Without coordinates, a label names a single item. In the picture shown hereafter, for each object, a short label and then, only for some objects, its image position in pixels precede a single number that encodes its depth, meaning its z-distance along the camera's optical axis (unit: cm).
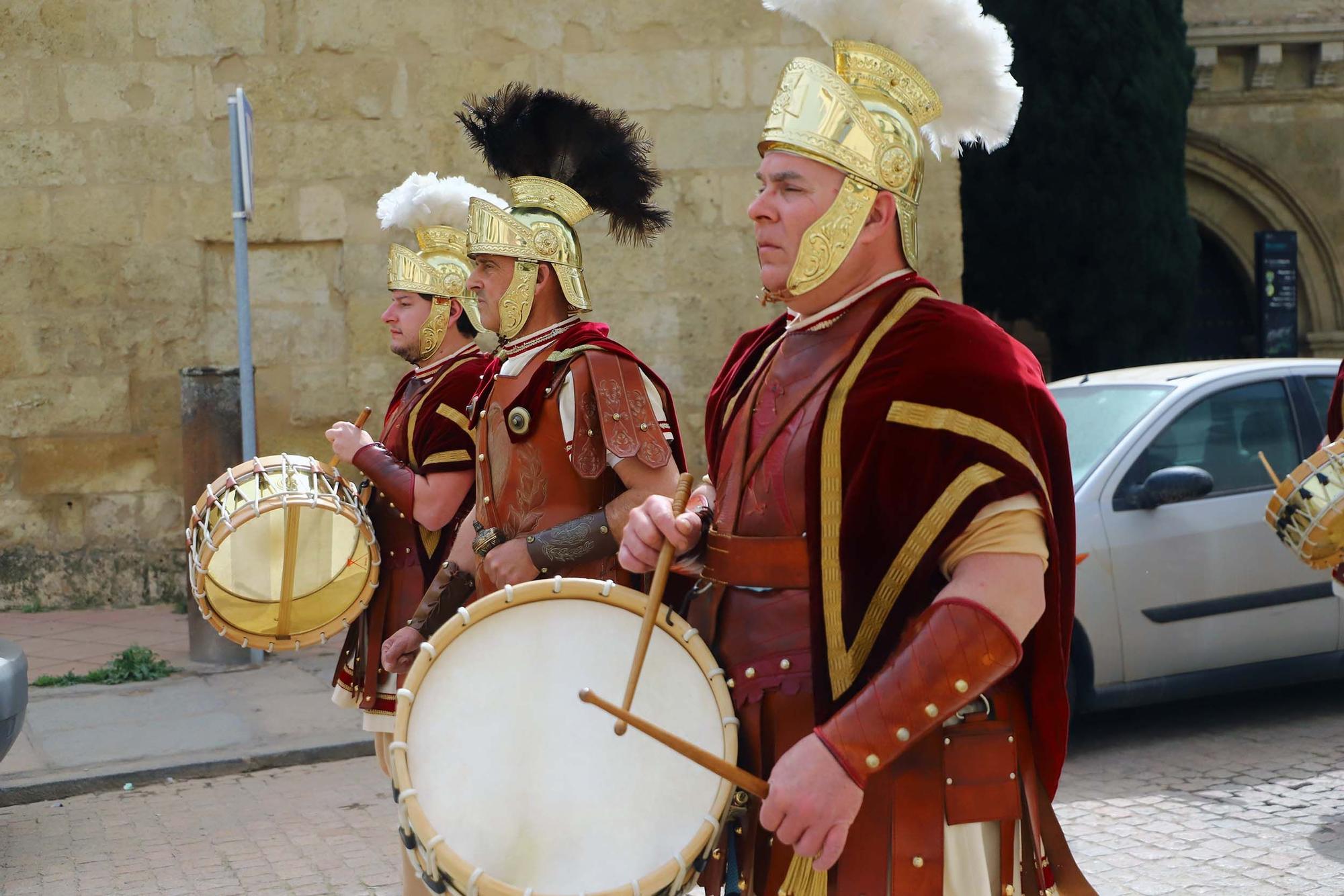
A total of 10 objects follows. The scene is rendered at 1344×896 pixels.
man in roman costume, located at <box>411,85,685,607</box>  349
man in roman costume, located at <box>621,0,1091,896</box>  201
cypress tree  1270
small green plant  757
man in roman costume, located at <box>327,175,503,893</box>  417
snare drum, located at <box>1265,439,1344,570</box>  452
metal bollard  794
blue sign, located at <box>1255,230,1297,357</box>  1375
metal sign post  690
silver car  606
